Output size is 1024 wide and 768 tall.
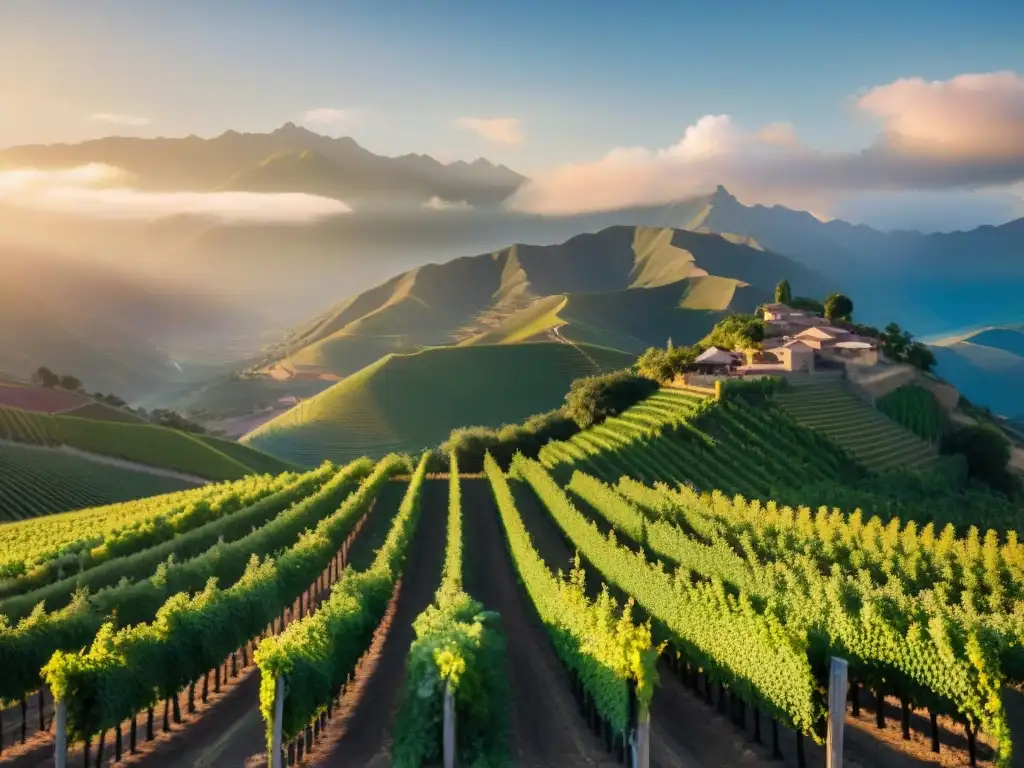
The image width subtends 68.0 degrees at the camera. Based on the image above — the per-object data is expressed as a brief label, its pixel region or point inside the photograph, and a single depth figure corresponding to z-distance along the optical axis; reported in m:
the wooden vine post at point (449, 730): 12.71
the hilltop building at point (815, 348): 60.53
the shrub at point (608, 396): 60.00
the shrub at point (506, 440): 60.94
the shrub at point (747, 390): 50.75
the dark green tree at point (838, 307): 94.06
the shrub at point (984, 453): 57.50
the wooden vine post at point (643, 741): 12.27
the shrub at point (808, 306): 104.78
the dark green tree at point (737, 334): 70.31
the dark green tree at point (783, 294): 106.81
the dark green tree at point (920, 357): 78.19
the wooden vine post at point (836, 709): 12.24
